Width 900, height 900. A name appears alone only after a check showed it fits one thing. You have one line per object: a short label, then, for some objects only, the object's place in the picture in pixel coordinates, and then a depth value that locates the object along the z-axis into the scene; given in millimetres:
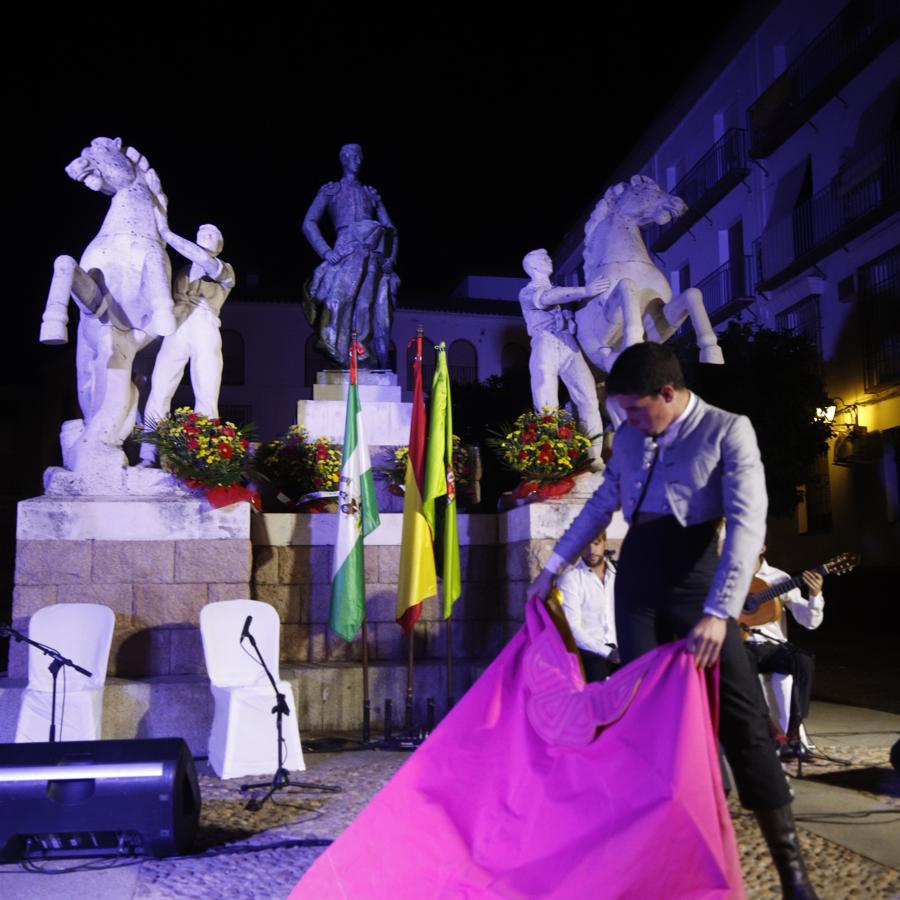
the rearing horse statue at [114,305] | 8250
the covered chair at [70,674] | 6434
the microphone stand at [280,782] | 5672
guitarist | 6445
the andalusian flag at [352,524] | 7539
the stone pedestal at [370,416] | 9703
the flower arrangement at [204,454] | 7871
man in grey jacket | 3162
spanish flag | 7535
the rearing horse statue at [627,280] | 8758
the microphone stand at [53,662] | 5547
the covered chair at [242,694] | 6406
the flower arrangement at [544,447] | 8289
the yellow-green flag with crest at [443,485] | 7641
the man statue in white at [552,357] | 9180
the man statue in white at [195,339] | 8648
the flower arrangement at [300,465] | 9188
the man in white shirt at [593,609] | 6383
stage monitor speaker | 4250
